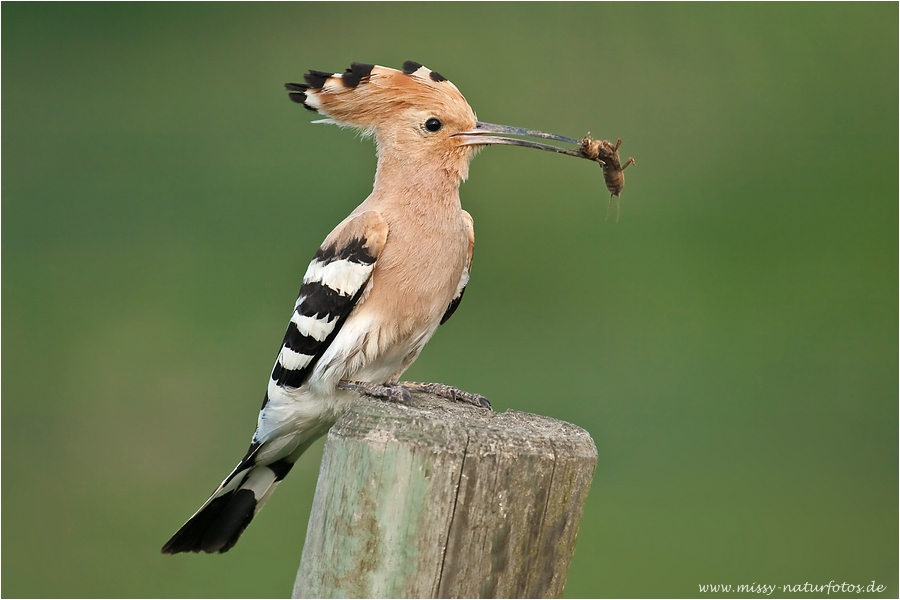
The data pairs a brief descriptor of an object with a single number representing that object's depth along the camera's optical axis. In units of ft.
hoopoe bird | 19.61
